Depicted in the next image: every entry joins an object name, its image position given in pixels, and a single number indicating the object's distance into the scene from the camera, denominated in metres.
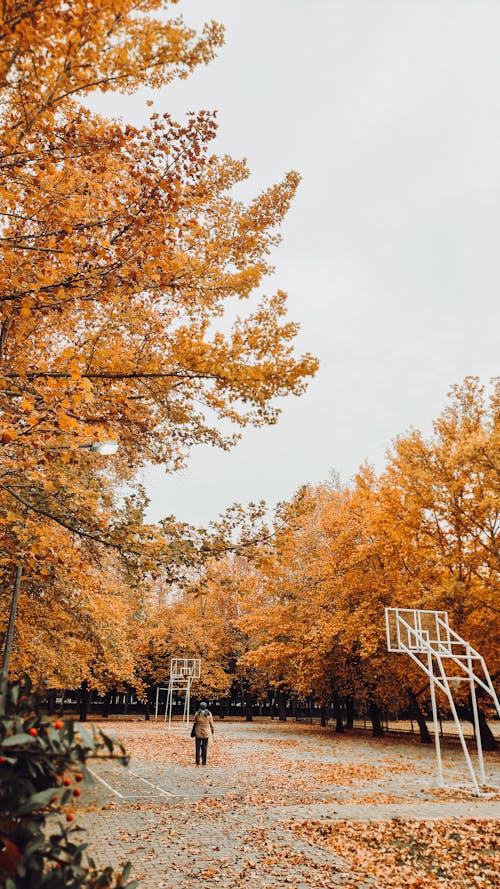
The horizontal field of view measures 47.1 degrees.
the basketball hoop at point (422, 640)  12.66
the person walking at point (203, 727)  14.54
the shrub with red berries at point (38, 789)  1.62
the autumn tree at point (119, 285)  4.75
